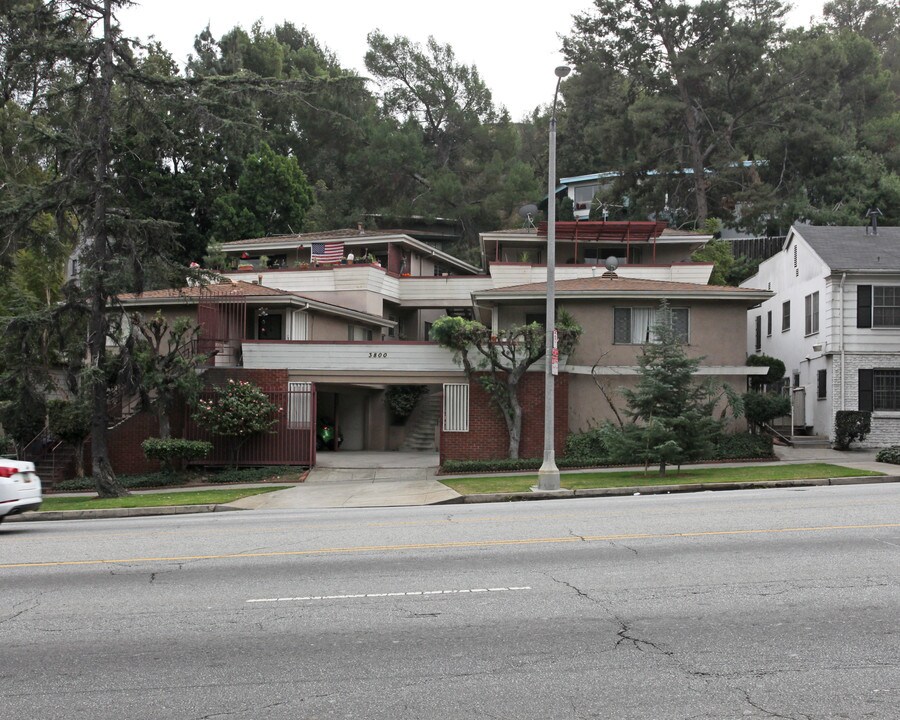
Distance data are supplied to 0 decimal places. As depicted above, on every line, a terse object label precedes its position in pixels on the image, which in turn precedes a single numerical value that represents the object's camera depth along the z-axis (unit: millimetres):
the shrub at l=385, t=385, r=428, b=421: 35875
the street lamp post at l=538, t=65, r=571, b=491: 20391
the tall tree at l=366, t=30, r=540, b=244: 60156
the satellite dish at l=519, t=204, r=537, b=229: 38969
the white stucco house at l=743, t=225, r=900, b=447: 28188
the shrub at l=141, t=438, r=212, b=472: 26062
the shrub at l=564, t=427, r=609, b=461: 26688
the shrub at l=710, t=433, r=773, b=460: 26281
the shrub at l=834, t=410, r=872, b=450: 27312
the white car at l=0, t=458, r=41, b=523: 14648
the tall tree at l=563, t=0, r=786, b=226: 51156
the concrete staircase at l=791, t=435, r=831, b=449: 29672
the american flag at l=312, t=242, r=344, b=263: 40094
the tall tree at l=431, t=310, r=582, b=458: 26359
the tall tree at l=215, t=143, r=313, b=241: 51312
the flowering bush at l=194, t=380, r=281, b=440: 26797
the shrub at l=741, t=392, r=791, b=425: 28034
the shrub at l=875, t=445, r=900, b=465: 23578
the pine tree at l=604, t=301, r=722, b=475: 22625
